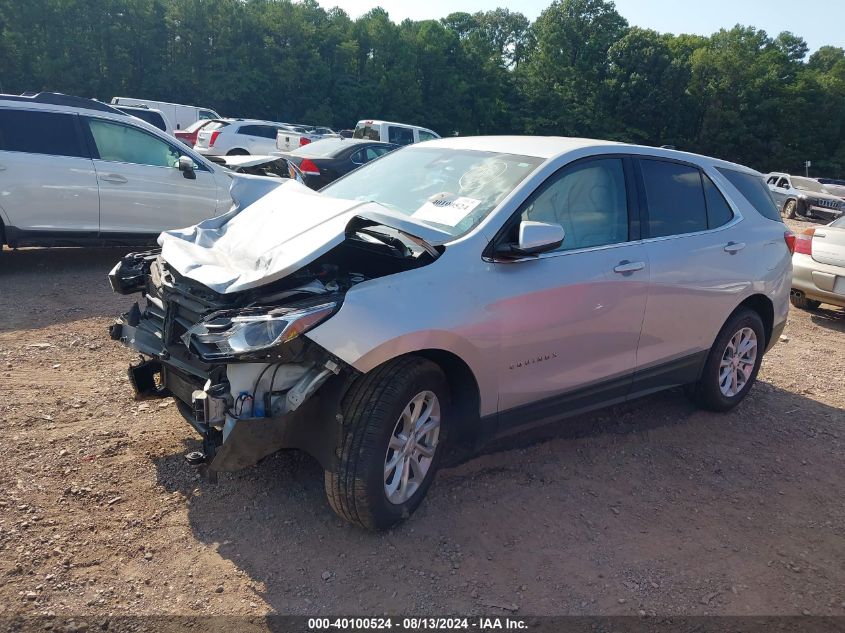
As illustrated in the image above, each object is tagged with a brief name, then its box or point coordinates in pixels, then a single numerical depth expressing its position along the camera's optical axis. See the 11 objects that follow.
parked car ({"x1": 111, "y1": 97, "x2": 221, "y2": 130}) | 28.05
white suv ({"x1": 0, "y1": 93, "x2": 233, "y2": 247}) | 7.61
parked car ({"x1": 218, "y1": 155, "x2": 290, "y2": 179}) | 9.67
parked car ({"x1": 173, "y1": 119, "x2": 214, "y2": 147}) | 21.23
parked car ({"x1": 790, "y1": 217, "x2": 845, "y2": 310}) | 8.33
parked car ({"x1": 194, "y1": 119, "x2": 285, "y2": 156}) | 21.17
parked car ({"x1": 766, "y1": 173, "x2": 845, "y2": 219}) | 25.03
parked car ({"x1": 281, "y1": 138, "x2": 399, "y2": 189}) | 12.77
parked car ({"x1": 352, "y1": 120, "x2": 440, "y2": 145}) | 22.22
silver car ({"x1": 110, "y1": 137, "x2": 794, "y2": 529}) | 3.07
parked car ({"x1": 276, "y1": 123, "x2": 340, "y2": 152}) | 20.12
